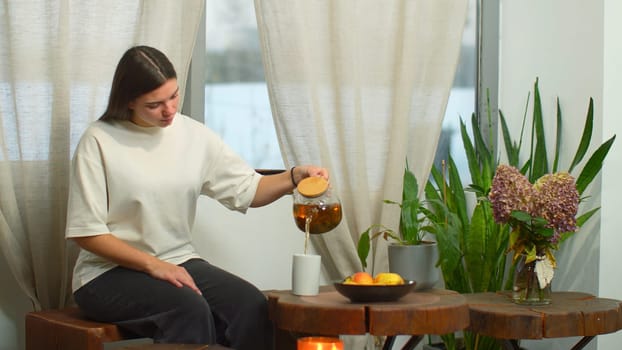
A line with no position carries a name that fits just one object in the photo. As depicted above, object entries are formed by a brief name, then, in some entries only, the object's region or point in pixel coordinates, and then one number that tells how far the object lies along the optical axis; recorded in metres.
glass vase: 2.81
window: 3.41
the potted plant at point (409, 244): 3.04
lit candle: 2.45
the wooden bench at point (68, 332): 2.54
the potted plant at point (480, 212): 3.23
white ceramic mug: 2.65
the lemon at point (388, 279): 2.57
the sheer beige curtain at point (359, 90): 3.30
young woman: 2.60
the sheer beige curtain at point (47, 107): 2.92
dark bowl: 2.51
